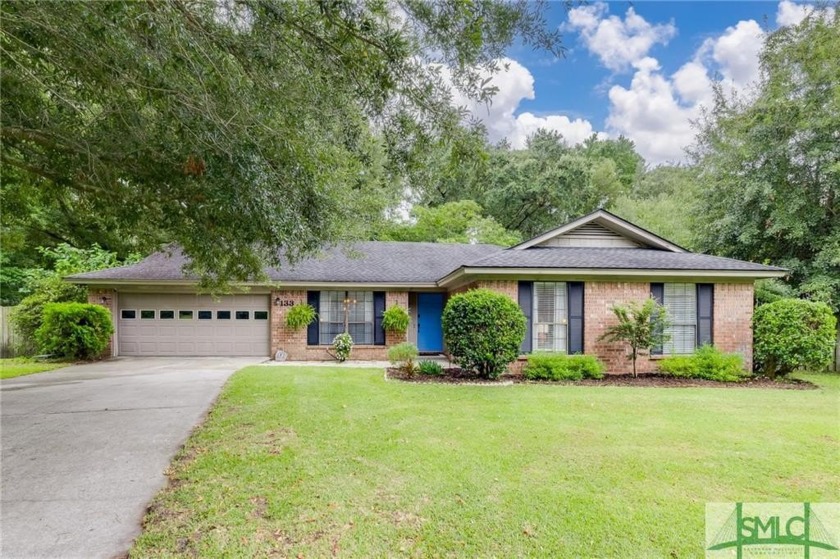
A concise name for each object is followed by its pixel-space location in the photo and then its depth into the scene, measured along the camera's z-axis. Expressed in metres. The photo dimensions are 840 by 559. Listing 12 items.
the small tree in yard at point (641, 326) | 9.92
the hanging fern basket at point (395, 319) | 13.30
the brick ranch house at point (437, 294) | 10.77
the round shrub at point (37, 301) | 13.59
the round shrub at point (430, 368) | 10.08
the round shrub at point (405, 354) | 10.25
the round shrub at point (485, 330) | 9.37
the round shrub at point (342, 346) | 13.06
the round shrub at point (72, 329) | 12.24
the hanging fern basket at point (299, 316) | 13.21
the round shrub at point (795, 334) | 9.81
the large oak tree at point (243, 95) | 4.07
